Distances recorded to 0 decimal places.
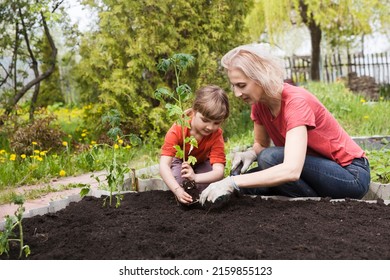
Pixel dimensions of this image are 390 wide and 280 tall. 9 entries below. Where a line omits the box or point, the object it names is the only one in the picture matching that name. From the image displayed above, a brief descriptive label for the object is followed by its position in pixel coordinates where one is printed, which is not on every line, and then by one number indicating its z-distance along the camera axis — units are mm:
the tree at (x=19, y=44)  7367
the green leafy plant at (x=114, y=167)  3031
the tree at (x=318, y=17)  12586
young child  3121
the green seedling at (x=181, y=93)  2965
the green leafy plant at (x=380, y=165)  3865
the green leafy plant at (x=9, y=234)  2199
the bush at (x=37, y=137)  5918
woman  2828
